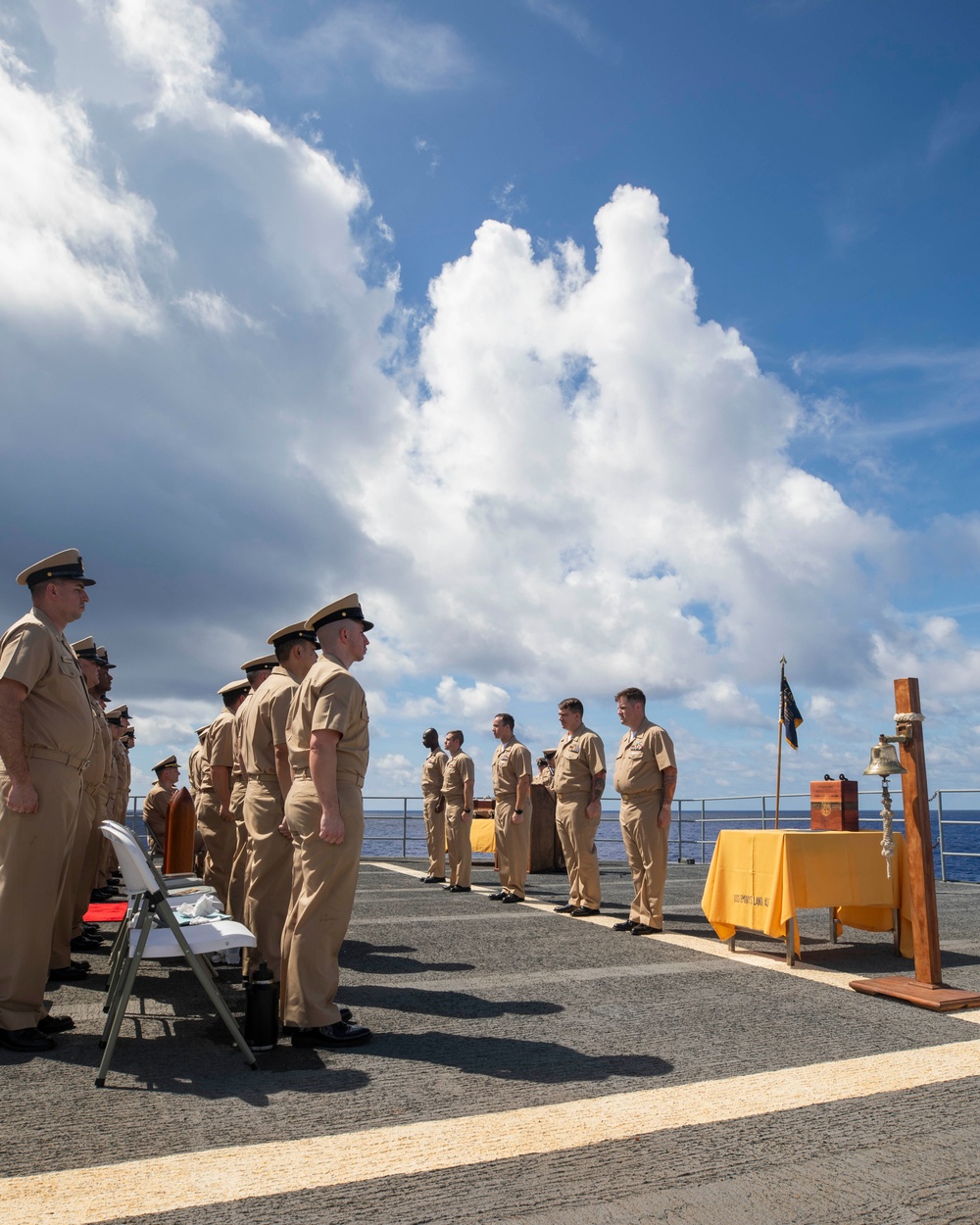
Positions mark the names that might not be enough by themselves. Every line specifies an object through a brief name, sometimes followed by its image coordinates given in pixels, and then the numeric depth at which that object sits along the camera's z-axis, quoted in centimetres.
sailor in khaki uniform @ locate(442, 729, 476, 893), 1180
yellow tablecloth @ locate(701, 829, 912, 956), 625
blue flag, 1182
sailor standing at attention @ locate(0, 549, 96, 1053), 408
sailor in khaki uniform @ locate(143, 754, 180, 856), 1378
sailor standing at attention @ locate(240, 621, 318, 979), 503
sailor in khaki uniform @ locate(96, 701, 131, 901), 1116
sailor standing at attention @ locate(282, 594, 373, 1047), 421
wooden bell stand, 532
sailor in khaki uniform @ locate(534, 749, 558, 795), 1679
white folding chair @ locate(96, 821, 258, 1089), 371
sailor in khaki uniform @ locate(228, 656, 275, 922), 591
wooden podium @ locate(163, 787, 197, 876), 841
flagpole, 1112
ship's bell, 528
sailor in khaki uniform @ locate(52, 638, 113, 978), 573
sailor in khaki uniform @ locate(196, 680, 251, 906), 729
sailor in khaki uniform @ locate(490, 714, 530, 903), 1012
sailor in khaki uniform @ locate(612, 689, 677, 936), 762
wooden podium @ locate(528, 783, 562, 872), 1553
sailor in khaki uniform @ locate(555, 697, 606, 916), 884
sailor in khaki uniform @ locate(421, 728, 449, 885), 1357
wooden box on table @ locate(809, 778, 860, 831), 685
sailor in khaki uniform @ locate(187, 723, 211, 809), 852
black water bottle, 406
